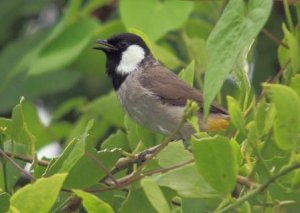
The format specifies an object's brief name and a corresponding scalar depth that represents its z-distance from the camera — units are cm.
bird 412
